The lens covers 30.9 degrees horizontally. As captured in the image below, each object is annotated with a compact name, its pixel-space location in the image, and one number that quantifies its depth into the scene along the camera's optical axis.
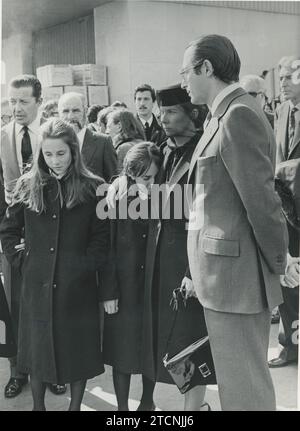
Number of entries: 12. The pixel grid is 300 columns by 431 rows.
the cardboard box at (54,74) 2.79
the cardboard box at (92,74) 2.77
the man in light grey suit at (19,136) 2.82
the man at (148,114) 2.71
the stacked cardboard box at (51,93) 2.80
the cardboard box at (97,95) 2.79
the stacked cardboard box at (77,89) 2.80
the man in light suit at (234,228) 2.04
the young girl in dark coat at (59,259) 2.64
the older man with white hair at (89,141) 2.83
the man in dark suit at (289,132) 2.75
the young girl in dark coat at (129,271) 2.68
